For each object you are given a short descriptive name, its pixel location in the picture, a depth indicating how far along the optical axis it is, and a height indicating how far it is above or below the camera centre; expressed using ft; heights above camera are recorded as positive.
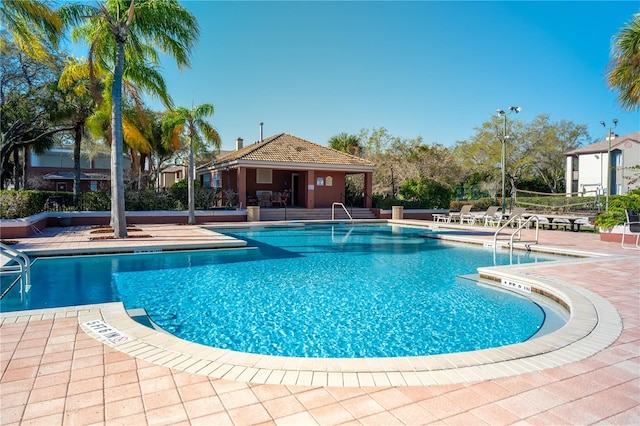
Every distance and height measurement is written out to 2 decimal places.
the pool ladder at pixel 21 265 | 21.06 -3.45
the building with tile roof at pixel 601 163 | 112.37 +13.19
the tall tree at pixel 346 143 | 111.34 +18.10
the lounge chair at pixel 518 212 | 45.91 -0.79
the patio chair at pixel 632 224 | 39.00 -1.91
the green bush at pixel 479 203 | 107.04 +0.68
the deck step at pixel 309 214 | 72.74 -1.76
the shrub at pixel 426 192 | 87.04 +2.95
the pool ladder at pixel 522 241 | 37.34 -3.94
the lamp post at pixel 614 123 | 82.66 +18.01
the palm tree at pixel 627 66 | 40.06 +15.16
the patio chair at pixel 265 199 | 84.38 +1.23
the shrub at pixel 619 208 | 41.73 -0.24
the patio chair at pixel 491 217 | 61.36 -1.88
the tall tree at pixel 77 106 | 63.46 +16.71
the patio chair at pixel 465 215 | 65.72 -1.66
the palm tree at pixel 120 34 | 41.14 +19.40
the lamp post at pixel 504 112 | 74.42 +18.53
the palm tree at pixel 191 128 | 58.59 +11.78
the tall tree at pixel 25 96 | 65.00 +18.57
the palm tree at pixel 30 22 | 35.29 +17.45
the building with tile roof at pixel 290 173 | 77.20 +7.18
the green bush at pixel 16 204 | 42.60 -0.03
